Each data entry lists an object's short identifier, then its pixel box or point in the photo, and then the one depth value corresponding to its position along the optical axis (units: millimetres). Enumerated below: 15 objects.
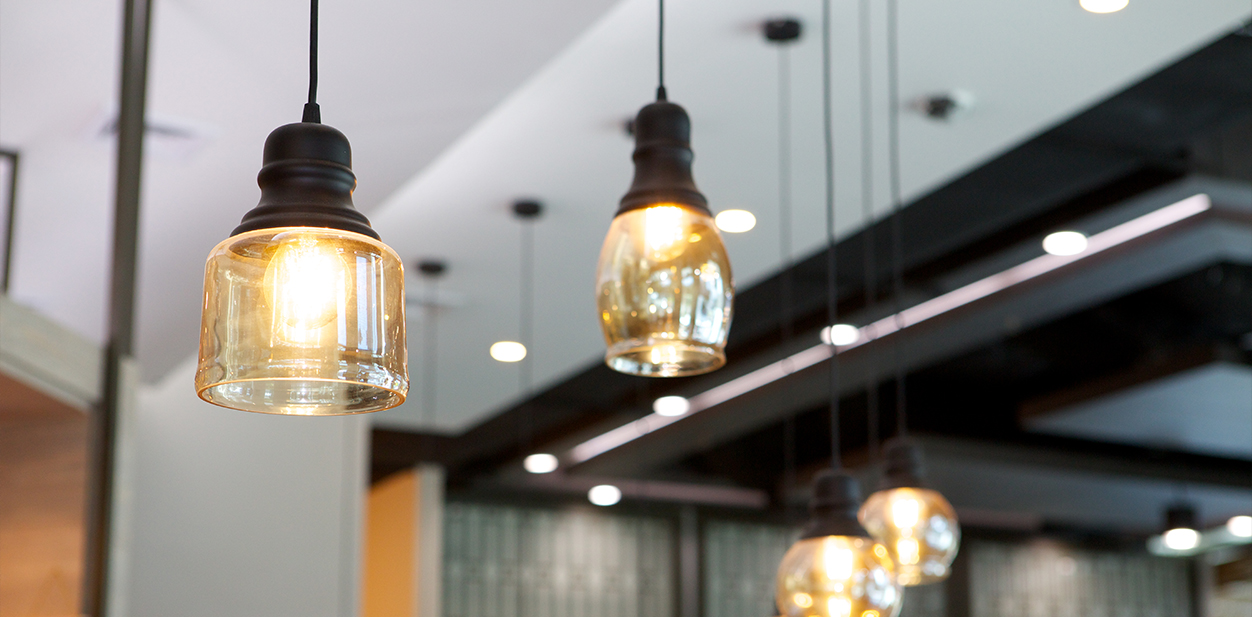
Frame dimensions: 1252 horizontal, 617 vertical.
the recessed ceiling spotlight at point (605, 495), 7641
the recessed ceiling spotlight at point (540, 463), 6780
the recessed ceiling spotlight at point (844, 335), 5648
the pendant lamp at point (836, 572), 2025
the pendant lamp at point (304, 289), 961
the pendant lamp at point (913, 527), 2873
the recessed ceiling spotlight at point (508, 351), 5883
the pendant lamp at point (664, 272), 1302
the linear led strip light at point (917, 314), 4602
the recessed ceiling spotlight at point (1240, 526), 8969
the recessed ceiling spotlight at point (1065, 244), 4676
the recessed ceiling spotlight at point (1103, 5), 3160
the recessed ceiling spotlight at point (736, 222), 4438
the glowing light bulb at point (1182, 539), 8172
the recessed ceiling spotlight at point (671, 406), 6555
